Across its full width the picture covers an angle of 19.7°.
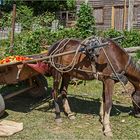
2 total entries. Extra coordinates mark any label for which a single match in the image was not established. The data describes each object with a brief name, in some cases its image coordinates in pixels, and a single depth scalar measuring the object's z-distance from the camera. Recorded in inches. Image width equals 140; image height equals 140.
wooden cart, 326.3
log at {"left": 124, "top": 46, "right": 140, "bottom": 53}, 568.9
